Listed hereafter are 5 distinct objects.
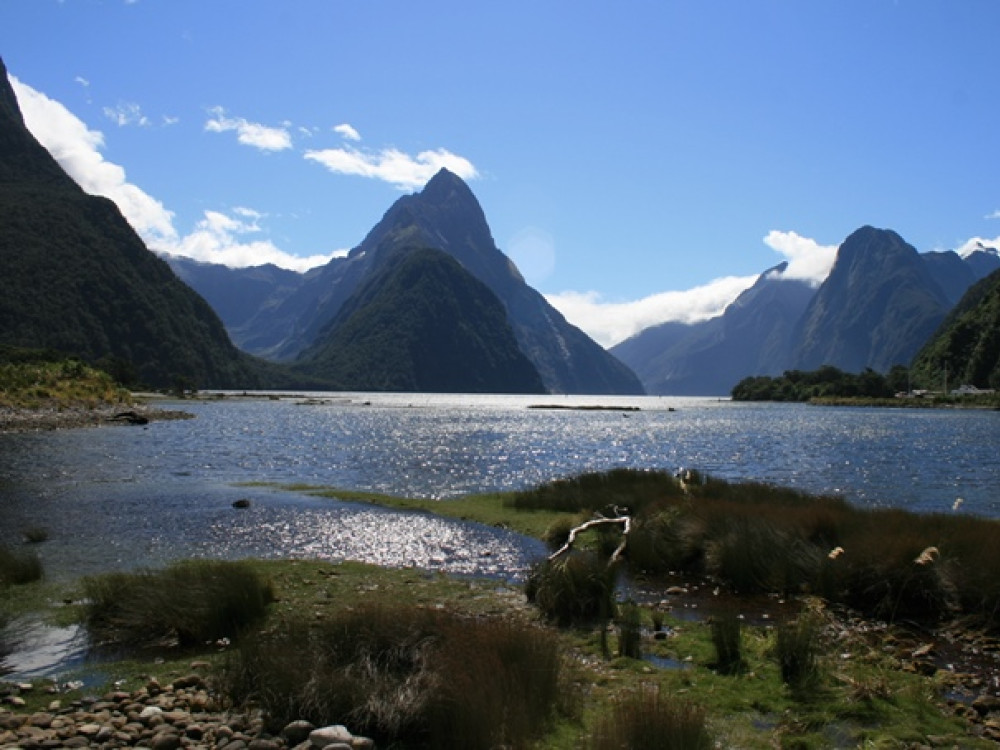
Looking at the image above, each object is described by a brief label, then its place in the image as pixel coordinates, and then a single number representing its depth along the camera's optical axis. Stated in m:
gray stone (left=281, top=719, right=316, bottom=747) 7.59
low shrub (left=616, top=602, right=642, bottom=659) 11.27
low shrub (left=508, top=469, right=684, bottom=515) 26.12
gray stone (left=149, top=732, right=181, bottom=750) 7.54
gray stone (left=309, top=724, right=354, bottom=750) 7.36
